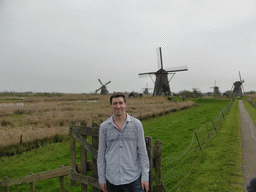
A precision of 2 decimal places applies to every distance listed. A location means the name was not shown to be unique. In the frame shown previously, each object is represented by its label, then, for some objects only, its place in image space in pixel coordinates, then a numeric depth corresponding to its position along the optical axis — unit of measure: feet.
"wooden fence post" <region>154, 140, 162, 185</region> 11.19
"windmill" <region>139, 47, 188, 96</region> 135.33
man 8.71
